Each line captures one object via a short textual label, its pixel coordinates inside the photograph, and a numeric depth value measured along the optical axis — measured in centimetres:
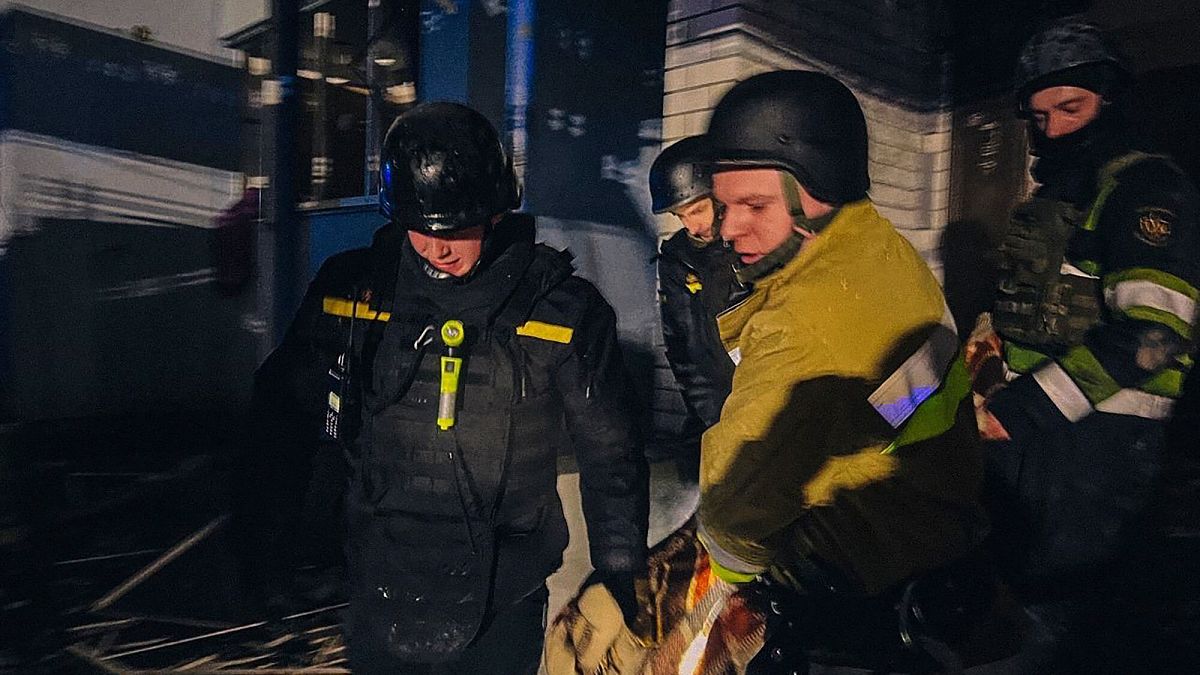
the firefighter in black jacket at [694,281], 200
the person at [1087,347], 175
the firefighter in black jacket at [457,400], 198
